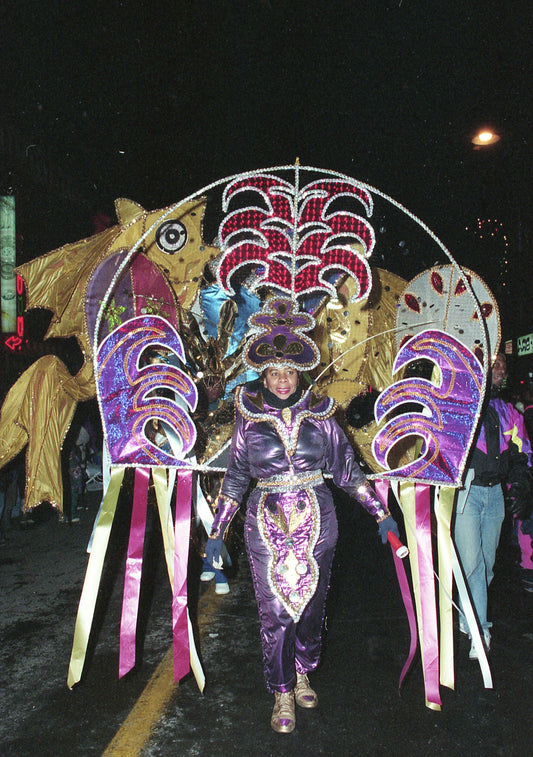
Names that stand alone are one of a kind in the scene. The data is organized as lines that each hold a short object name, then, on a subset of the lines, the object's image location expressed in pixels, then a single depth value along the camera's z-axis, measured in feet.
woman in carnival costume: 10.28
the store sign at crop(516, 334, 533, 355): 43.04
